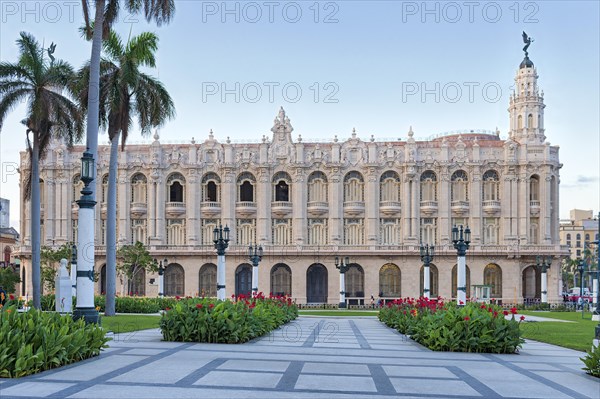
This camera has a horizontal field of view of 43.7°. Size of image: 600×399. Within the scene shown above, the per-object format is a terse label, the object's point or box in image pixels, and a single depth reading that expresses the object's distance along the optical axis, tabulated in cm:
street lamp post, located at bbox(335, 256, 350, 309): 6469
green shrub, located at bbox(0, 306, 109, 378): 1404
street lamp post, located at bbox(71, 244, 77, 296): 5050
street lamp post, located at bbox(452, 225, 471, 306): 3459
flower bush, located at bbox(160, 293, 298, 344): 2250
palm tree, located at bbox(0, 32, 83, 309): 3978
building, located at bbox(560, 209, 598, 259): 17810
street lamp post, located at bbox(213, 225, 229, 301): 3662
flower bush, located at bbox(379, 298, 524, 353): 2161
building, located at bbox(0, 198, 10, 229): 12431
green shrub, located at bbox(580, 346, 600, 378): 1619
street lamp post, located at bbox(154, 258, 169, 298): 5997
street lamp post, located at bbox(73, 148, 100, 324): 2047
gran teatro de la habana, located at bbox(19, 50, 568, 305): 7212
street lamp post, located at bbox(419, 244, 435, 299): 5431
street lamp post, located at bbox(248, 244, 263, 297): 5378
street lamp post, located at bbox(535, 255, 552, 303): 6565
